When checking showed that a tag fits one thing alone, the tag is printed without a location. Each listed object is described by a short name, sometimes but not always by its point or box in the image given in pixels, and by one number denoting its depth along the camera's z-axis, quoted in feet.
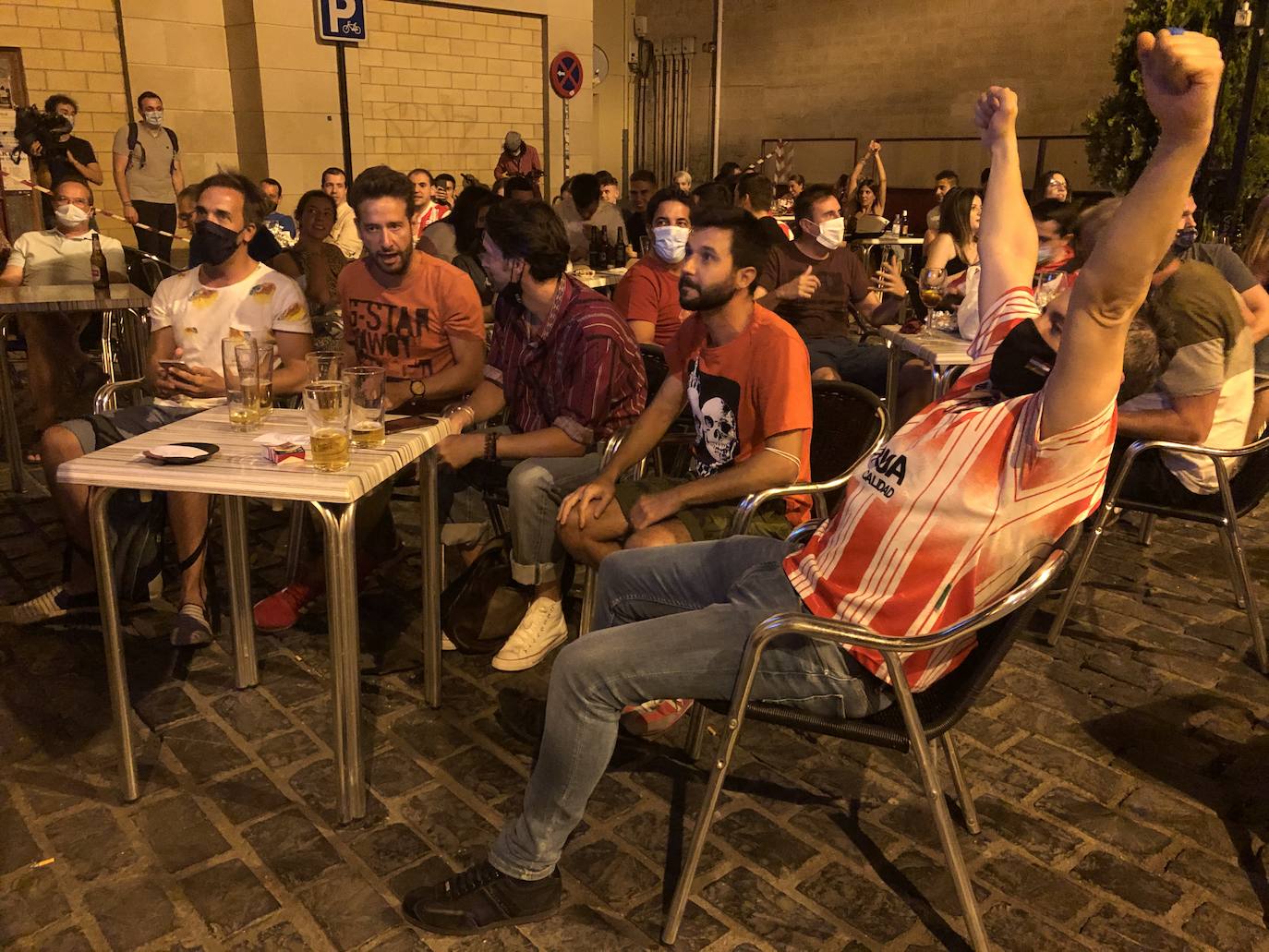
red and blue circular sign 36.78
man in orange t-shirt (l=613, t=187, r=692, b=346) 15.19
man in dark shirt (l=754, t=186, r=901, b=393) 16.51
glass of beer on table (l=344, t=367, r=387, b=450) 8.20
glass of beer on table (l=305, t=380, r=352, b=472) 7.52
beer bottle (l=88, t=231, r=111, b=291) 16.07
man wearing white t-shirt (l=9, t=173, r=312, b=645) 10.80
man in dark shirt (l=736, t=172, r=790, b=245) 21.54
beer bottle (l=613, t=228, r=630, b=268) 24.07
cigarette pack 7.77
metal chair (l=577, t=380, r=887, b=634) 9.36
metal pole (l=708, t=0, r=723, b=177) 53.47
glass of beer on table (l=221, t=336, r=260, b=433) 8.58
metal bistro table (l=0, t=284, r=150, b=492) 14.35
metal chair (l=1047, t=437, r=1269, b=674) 10.58
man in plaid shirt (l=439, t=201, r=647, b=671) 10.43
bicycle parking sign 25.77
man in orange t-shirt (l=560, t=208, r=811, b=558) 8.82
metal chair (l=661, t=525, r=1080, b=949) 5.95
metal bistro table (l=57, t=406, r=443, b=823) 7.24
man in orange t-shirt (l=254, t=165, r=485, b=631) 11.80
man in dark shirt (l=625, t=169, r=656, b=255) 30.48
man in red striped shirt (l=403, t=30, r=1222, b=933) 5.46
